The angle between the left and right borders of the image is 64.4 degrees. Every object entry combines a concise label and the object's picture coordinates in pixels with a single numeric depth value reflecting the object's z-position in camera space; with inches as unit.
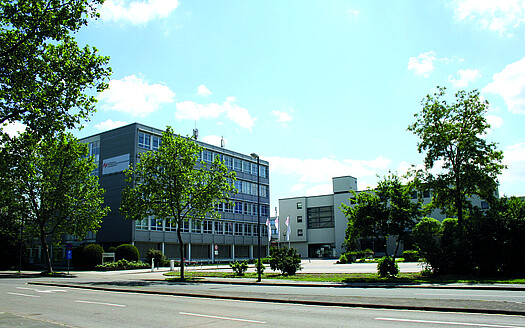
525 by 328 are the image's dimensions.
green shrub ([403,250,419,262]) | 2257.6
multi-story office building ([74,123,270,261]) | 2181.3
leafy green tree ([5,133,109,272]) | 1579.7
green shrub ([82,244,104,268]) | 1818.4
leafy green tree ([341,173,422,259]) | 1023.0
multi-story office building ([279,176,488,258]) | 3444.9
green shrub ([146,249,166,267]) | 2003.0
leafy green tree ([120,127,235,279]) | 1243.8
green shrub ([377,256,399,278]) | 994.1
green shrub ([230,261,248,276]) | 1265.9
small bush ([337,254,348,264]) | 2231.8
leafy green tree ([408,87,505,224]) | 1156.5
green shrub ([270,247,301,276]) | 1222.9
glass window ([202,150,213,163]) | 2689.5
